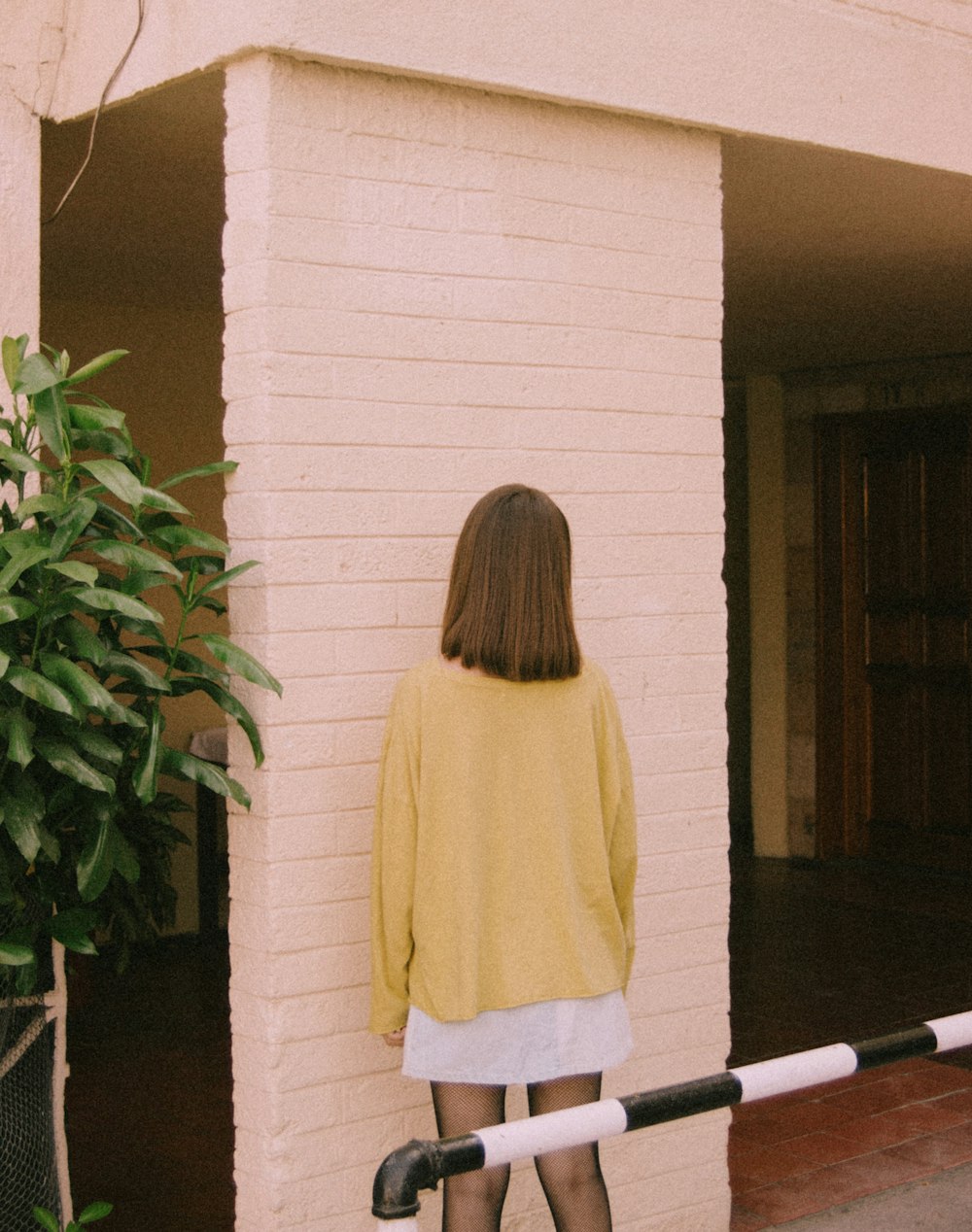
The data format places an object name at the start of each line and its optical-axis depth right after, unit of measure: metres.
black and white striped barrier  1.95
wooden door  8.48
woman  2.82
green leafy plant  2.79
